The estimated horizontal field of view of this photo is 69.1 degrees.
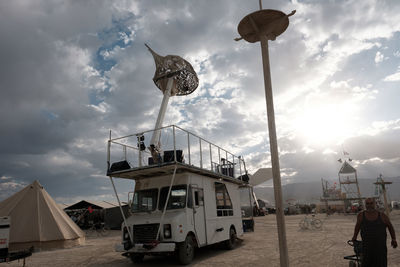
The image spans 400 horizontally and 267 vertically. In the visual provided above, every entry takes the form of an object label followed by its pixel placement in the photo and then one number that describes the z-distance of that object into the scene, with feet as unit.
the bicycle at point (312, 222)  64.38
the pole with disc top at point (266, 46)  17.08
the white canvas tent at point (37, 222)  47.62
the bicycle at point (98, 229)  86.57
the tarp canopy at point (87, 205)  109.60
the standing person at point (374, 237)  17.99
